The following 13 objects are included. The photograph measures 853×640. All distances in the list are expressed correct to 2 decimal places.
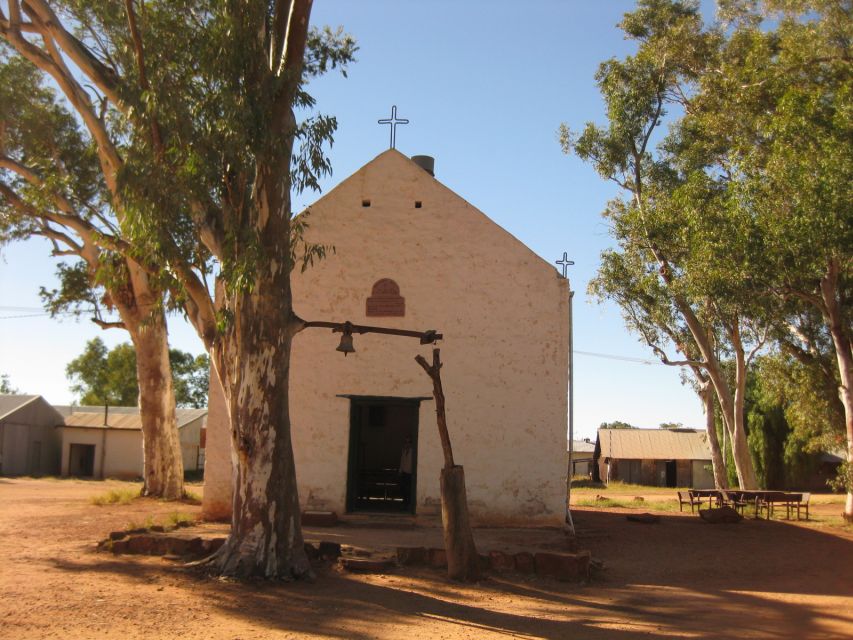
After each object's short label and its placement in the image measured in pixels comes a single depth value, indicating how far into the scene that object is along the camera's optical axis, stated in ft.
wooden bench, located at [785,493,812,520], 61.32
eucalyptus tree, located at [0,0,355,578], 31.73
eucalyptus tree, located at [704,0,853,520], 51.62
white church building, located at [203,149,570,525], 49.37
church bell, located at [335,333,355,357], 34.78
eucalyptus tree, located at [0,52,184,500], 63.36
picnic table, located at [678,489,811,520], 61.26
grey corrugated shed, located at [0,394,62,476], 123.41
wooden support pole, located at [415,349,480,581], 32.55
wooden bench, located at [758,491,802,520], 61.11
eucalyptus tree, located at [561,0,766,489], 73.87
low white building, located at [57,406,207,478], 124.36
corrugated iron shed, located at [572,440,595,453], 221.87
